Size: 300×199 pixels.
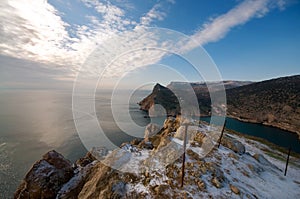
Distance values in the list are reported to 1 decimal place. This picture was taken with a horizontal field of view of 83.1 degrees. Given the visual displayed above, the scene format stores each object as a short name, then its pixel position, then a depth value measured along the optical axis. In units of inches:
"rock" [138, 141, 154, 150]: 934.9
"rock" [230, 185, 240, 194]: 601.7
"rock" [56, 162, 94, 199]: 700.0
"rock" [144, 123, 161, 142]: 1748.3
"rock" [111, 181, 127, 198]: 577.0
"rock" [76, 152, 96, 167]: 1027.3
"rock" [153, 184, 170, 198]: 566.9
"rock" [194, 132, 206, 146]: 974.8
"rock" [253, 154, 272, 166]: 1020.7
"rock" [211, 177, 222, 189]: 622.0
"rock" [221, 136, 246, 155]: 1024.1
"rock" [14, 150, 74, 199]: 684.7
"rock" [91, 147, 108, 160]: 1045.8
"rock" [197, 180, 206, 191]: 600.8
